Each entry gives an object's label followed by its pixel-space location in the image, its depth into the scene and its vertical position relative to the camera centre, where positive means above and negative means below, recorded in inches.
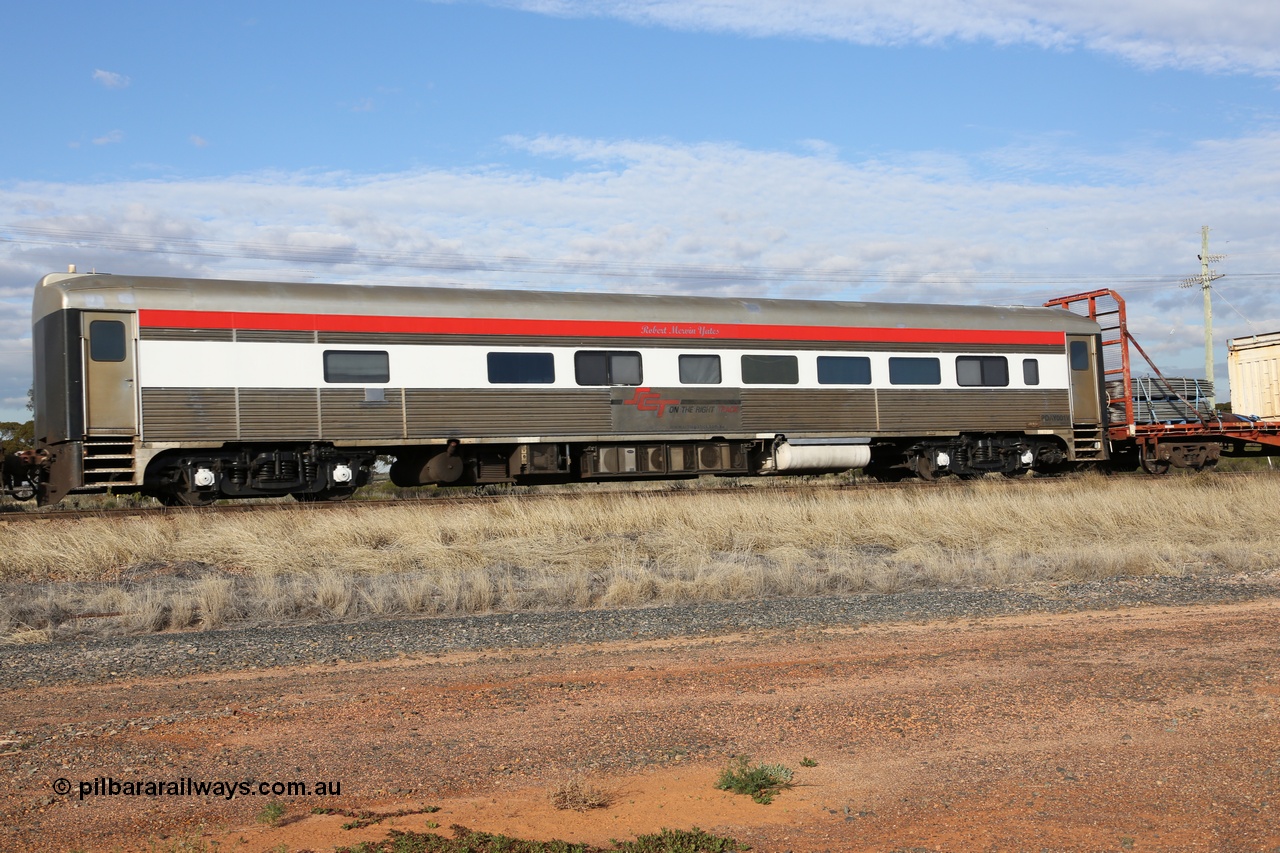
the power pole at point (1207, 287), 1771.7 +251.8
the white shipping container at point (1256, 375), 949.8 +50.5
